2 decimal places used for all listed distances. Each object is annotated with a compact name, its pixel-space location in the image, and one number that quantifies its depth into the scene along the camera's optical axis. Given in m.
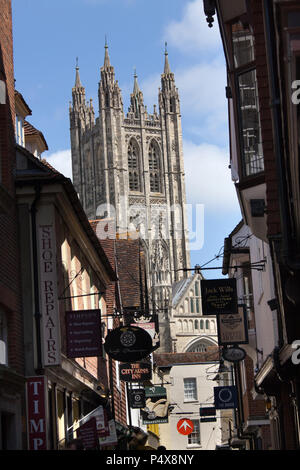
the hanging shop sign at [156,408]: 34.50
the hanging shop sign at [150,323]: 28.81
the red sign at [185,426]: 48.88
